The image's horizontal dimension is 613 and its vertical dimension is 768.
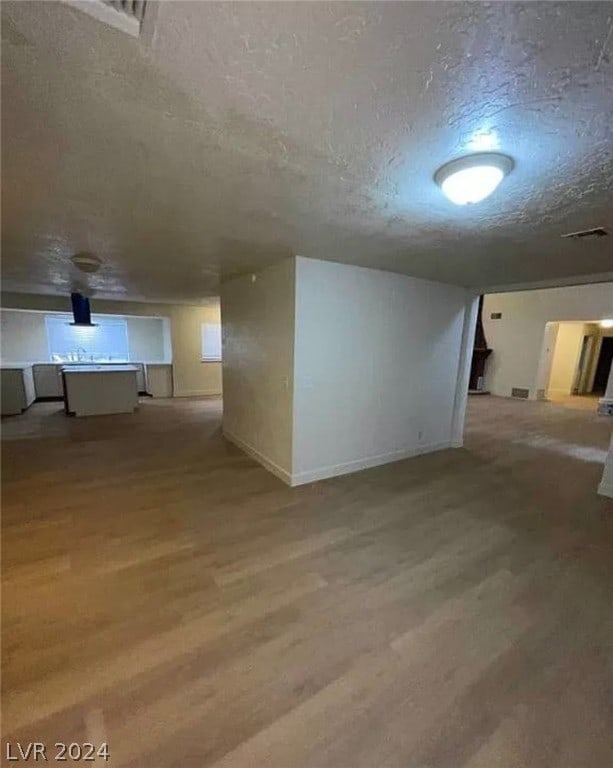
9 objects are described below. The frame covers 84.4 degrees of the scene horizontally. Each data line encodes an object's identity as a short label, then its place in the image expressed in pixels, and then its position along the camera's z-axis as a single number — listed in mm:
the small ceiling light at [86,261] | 3381
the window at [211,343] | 8586
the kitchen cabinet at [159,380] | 8172
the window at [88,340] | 7676
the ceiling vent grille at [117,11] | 815
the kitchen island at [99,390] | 6207
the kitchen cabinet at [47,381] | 7293
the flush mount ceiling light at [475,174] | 1428
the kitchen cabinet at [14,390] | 6047
